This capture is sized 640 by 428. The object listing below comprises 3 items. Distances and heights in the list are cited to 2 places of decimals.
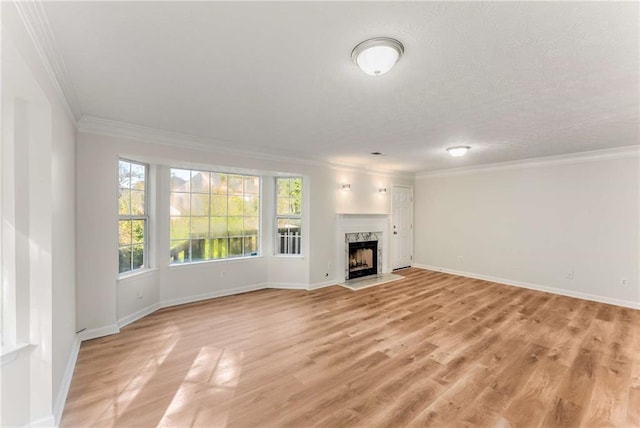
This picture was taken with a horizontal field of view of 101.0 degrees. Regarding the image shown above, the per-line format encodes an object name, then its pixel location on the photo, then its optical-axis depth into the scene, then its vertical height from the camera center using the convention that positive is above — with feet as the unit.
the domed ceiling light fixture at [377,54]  5.41 +3.41
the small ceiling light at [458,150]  13.52 +3.28
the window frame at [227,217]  13.82 -0.17
